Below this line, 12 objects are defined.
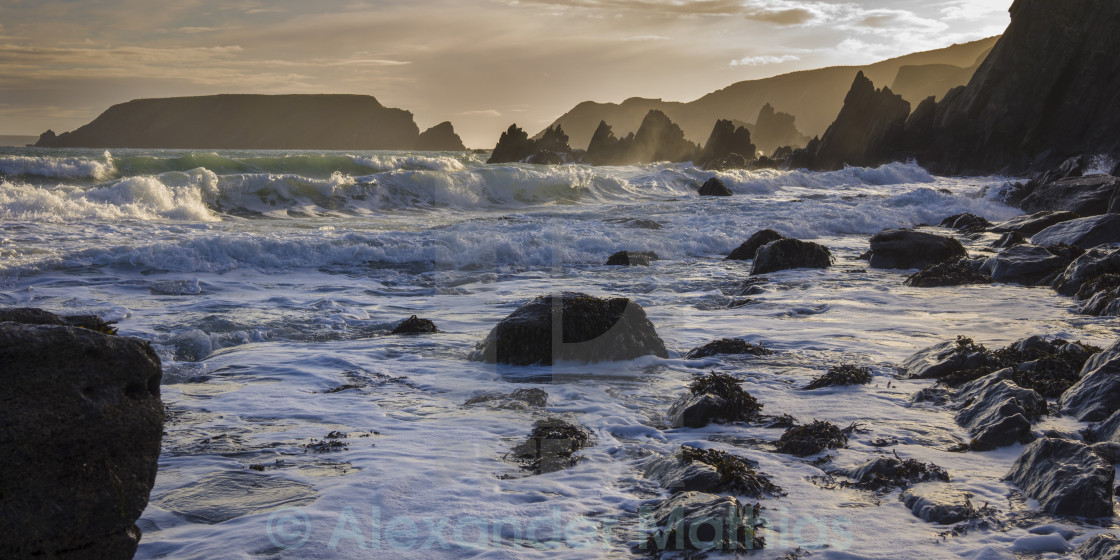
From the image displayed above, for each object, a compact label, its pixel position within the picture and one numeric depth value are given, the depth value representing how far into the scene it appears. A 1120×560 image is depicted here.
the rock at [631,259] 12.60
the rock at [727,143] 69.94
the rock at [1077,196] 16.59
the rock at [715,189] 30.59
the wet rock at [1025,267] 9.74
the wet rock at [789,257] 11.33
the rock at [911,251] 11.55
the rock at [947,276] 9.65
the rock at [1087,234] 11.94
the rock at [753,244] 13.19
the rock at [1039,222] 14.14
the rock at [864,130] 50.69
